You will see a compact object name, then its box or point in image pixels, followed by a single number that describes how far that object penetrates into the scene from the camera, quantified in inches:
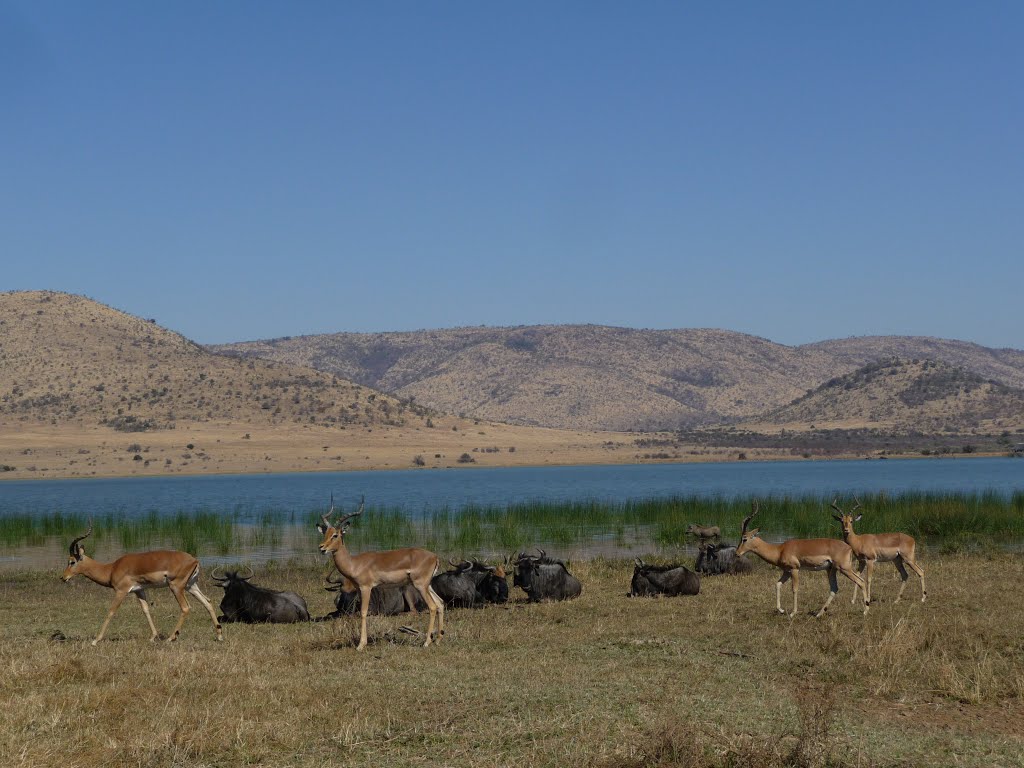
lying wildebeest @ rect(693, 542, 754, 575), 917.8
